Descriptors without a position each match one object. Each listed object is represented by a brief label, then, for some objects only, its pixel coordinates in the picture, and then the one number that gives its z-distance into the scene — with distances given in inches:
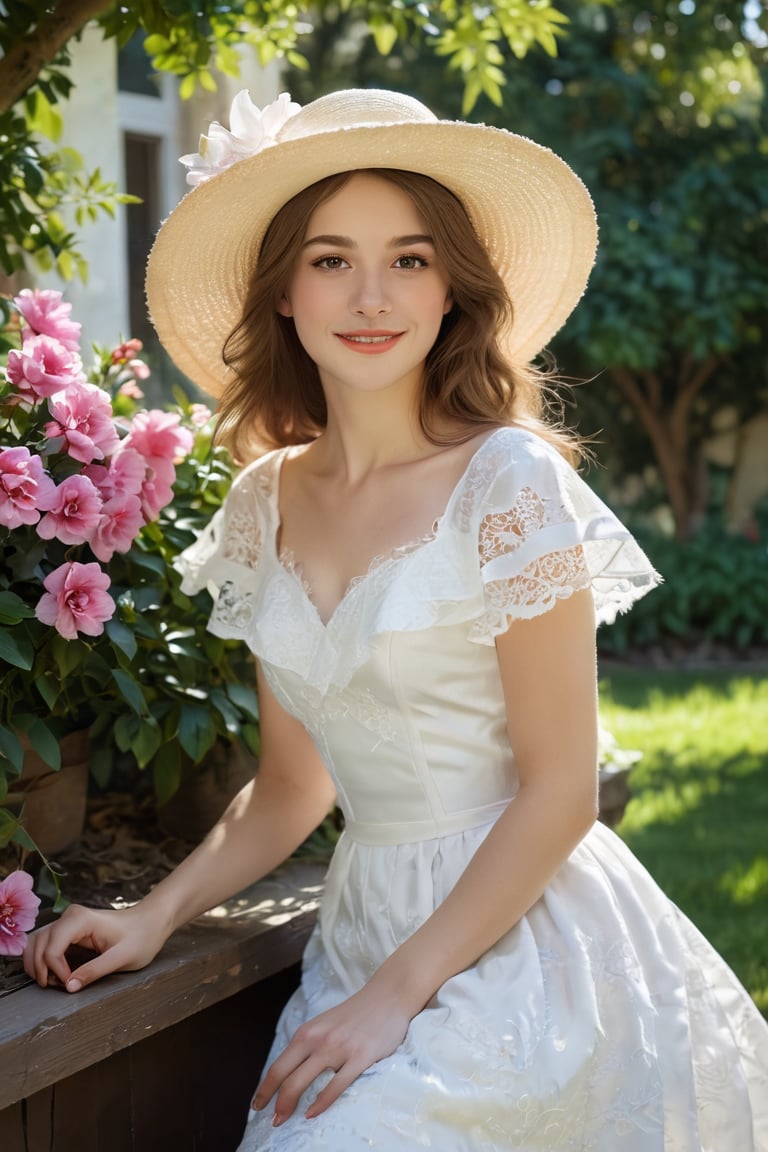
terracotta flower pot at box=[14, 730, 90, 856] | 88.4
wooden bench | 69.0
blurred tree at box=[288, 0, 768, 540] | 357.4
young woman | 67.0
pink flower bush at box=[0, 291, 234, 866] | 74.4
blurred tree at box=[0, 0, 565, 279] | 98.7
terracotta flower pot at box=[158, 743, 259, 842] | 100.1
